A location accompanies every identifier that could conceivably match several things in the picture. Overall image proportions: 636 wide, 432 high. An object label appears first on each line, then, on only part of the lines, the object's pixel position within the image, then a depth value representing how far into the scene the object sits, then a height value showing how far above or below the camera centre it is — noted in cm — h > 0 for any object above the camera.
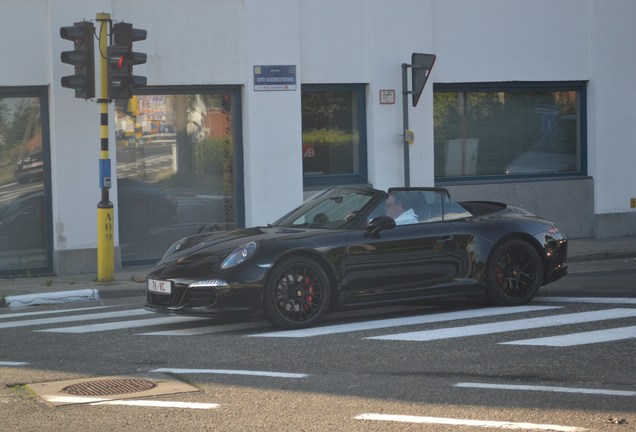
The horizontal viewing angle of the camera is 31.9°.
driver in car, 1159 -38
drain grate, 813 -156
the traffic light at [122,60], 1472 +156
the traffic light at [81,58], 1459 +158
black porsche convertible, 1064 -86
